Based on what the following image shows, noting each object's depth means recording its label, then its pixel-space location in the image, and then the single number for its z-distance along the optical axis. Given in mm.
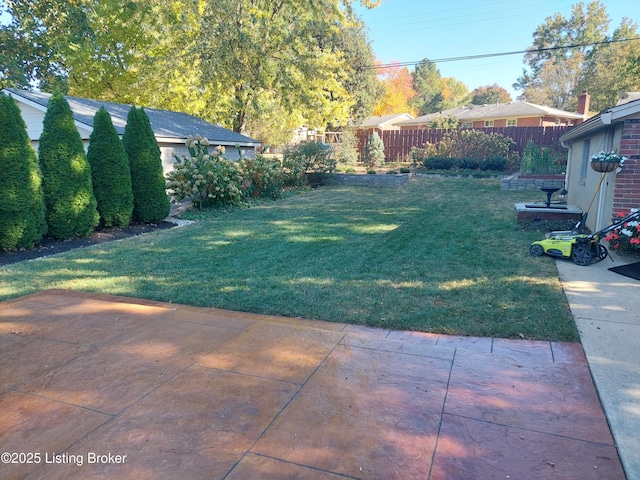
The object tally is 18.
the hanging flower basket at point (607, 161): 6199
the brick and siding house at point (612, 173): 6223
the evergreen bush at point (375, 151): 22703
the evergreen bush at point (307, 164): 14492
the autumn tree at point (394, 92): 42016
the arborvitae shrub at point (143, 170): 8984
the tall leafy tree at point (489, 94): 57438
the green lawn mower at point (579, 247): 5672
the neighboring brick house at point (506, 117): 28984
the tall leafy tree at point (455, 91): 64750
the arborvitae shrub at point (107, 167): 8250
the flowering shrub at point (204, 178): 10102
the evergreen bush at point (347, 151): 21984
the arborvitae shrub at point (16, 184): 6531
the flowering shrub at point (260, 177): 11844
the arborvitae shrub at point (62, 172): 7324
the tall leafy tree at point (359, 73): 26203
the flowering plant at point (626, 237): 5562
